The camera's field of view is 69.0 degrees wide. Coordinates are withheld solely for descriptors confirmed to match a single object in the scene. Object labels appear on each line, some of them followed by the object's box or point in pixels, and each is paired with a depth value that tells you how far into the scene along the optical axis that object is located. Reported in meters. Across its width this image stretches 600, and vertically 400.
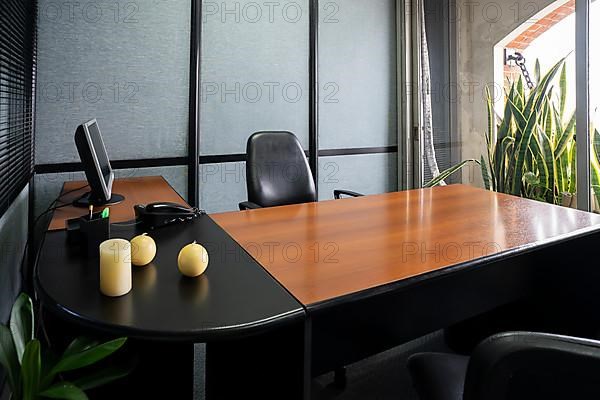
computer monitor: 1.76
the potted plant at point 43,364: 0.91
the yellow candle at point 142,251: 1.16
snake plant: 2.67
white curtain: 3.71
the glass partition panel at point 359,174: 3.66
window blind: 1.71
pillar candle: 0.98
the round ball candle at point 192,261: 1.10
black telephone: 1.55
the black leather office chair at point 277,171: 2.49
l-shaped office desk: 0.95
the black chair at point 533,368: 0.49
